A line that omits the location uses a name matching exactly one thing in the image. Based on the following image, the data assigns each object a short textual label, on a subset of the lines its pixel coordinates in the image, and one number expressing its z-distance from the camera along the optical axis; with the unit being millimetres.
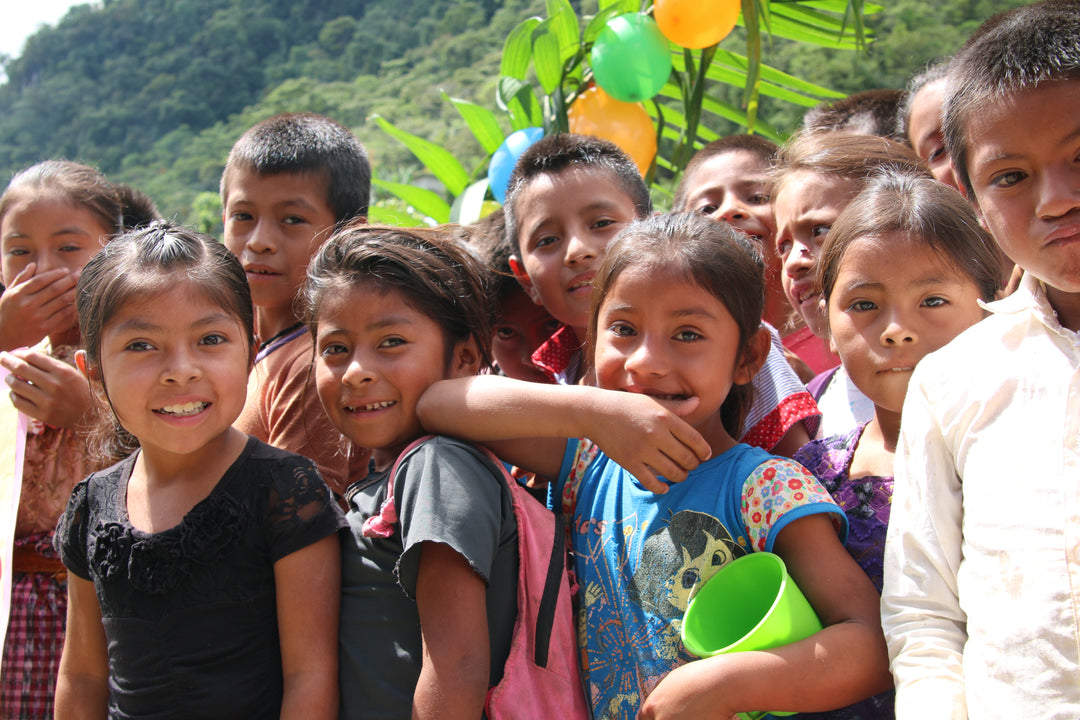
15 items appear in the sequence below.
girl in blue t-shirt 1356
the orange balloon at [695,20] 3461
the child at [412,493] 1479
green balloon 3586
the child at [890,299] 1646
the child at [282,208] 2457
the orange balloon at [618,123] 3795
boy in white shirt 1217
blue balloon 3729
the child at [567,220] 2342
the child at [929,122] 2594
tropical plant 3900
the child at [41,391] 2252
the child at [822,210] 2125
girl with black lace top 1626
